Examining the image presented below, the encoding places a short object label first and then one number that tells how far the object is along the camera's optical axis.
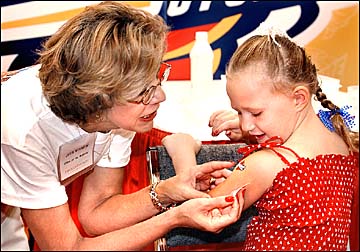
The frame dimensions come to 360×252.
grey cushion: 1.51
